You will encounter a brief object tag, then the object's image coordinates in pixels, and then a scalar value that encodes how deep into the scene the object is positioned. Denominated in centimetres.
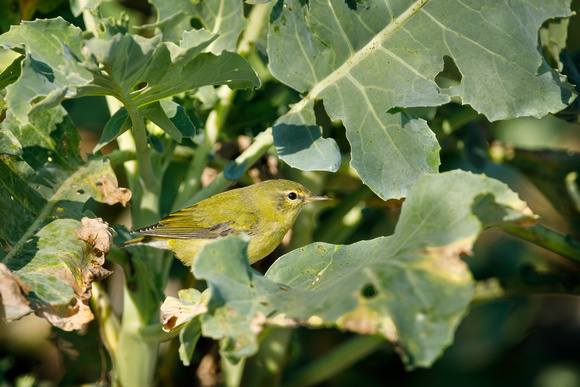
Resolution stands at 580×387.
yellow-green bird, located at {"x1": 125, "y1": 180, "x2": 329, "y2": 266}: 606
